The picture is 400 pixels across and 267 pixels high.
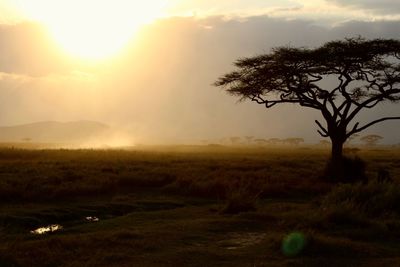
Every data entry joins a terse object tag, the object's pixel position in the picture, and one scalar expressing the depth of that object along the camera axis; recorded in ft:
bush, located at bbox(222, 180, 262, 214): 58.59
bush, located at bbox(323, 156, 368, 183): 98.73
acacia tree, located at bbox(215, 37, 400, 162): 108.88
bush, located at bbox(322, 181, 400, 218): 56.44
